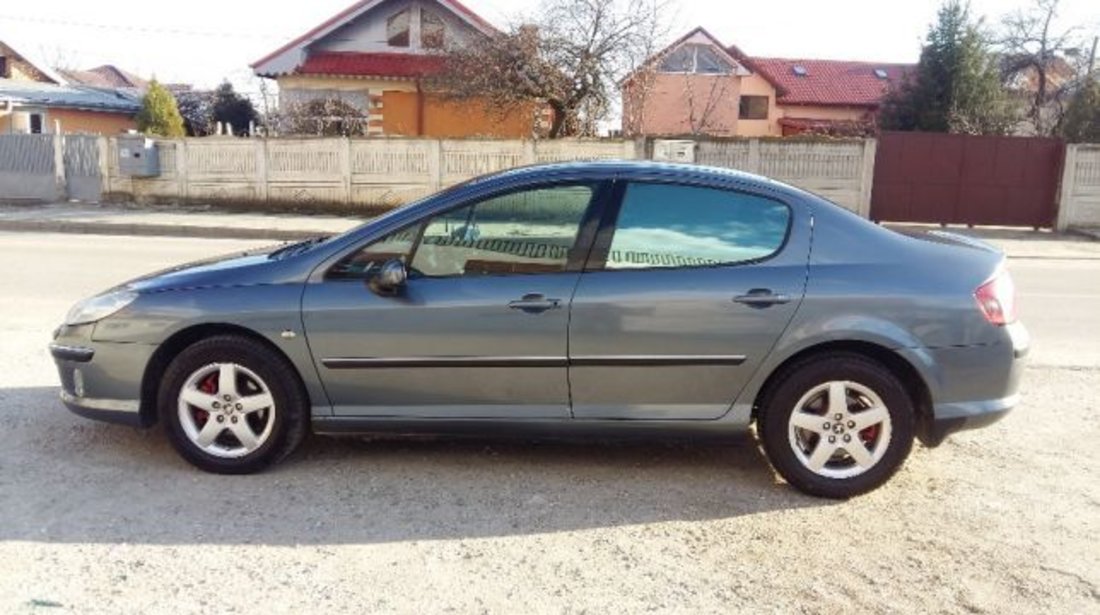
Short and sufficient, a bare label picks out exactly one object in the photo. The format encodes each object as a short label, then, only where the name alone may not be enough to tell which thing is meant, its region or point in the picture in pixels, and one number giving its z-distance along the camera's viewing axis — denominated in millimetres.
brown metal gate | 18438
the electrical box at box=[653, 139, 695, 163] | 17750
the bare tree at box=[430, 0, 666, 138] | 22672
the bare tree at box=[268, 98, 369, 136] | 25984
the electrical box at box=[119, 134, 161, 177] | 18547
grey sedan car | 3789
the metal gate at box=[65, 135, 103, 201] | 19141
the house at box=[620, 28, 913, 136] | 37688
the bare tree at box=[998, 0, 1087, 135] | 33469
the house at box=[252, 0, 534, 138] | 26734
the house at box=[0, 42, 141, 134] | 32312
